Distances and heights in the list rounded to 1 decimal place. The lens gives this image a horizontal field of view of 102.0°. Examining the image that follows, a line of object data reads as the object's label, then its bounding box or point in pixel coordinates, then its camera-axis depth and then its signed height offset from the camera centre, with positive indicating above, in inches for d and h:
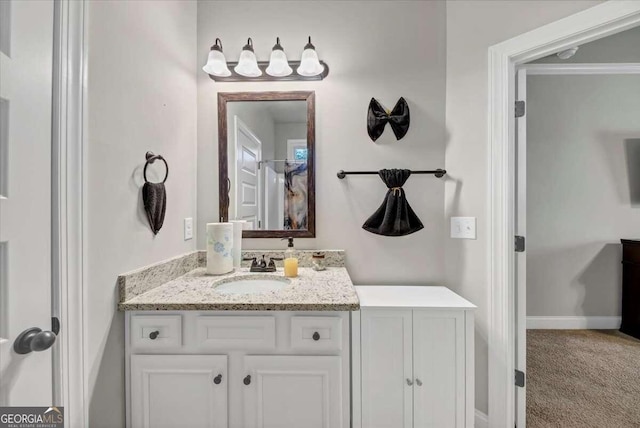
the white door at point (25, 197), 24.7 +1.4
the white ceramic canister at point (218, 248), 55.9 -7.8
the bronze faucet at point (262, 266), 58.9 -12.3
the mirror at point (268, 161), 63.9 +12.6
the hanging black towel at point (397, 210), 60.6 +0.5
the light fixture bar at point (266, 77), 62.4 +33.0
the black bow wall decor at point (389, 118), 62.4 +22.7
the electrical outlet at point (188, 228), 59.7 -3.8
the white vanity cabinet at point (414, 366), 44.2 -26.5
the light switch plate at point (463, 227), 58.1 -3.5
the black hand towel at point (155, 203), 45.6 +1.7
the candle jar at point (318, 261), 60.9 -11.6
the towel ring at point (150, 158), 45.7 +9.7
